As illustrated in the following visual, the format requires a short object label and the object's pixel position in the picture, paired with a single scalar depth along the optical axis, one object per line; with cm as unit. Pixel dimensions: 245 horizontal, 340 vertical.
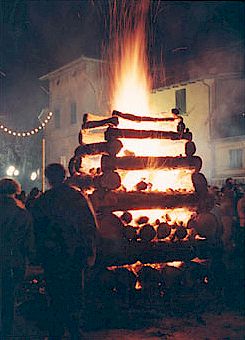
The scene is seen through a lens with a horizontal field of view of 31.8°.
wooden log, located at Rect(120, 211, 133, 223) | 772
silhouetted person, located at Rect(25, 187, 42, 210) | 1045
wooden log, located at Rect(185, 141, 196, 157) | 883
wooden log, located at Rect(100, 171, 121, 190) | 769
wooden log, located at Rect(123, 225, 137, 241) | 756
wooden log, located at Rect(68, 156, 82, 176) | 923
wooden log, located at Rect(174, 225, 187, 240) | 811
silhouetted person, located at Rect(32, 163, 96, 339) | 559
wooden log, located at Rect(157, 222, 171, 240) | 786
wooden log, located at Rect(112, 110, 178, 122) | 851
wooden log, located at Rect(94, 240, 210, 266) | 740
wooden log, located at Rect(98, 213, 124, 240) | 734
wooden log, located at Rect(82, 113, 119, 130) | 834
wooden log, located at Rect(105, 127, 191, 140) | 802
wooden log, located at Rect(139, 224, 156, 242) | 766
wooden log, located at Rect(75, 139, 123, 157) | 793
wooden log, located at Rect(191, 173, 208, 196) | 853
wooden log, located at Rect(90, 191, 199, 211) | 759
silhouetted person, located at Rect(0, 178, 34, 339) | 603
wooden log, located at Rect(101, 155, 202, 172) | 785
